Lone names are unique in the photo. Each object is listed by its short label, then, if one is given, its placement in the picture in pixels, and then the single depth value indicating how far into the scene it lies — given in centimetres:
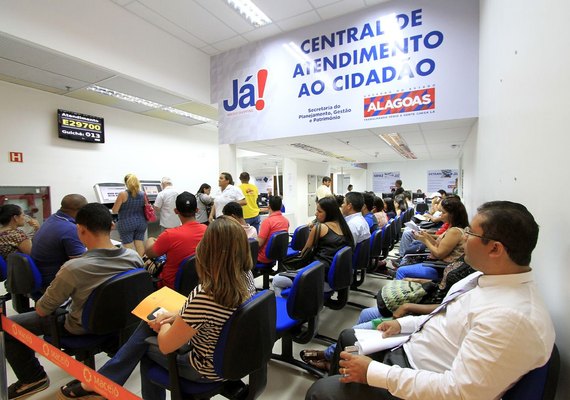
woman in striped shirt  107
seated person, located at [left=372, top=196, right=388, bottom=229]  456
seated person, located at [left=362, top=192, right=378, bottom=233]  386
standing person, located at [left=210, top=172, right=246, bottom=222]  439
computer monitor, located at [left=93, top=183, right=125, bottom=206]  522
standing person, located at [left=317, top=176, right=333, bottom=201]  645
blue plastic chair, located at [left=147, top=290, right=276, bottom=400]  110
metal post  137
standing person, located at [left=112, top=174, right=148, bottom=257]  409
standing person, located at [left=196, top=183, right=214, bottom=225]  493
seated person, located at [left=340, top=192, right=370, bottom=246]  291
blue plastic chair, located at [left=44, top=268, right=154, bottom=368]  146
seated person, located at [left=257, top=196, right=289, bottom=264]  312
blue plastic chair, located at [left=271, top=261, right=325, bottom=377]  167
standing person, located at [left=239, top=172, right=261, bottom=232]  467
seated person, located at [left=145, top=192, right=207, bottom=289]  210
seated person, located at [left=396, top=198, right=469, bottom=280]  228
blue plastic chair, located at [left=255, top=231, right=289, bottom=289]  305
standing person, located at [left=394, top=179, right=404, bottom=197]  715
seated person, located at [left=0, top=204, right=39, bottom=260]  246
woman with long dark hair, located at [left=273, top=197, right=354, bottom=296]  241
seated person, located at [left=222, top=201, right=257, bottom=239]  279
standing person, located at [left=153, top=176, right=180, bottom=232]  460
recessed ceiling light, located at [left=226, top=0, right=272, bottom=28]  357
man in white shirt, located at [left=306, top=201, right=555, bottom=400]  79
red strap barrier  104
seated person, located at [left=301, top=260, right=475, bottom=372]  158
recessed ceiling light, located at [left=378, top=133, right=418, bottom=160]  494
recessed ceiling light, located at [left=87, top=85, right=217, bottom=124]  457
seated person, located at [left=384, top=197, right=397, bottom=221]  605
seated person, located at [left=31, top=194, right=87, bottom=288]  198
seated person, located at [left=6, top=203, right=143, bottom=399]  147
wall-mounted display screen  476
